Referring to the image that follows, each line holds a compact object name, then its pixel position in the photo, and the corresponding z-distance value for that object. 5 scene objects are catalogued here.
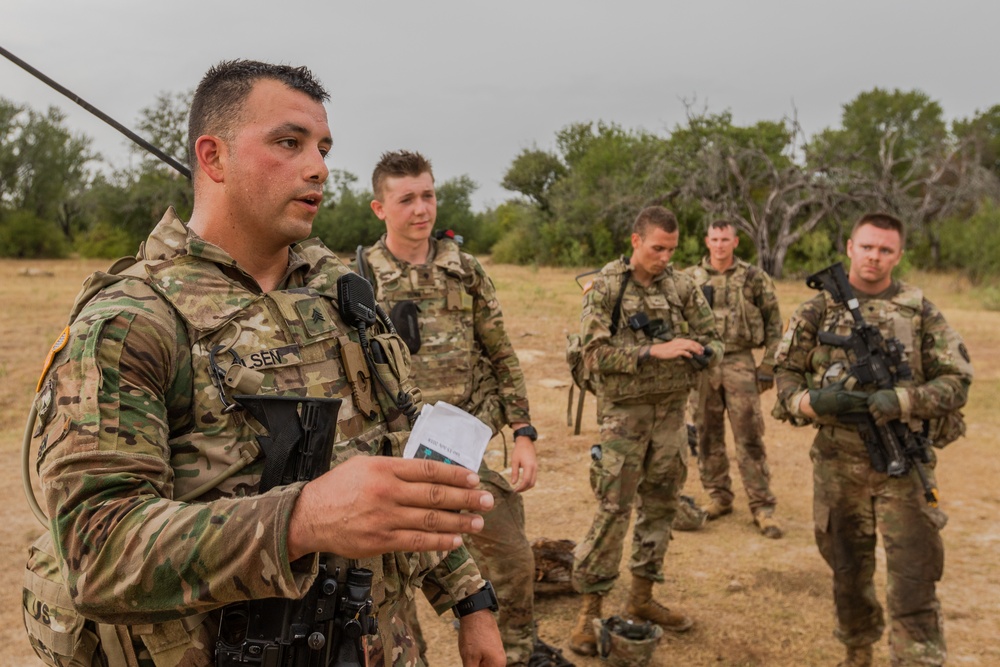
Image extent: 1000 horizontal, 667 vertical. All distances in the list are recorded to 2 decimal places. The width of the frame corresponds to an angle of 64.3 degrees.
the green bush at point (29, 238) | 33.09
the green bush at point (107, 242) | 32.08
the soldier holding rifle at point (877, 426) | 3.93
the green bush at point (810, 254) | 23.69
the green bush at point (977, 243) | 21.38
